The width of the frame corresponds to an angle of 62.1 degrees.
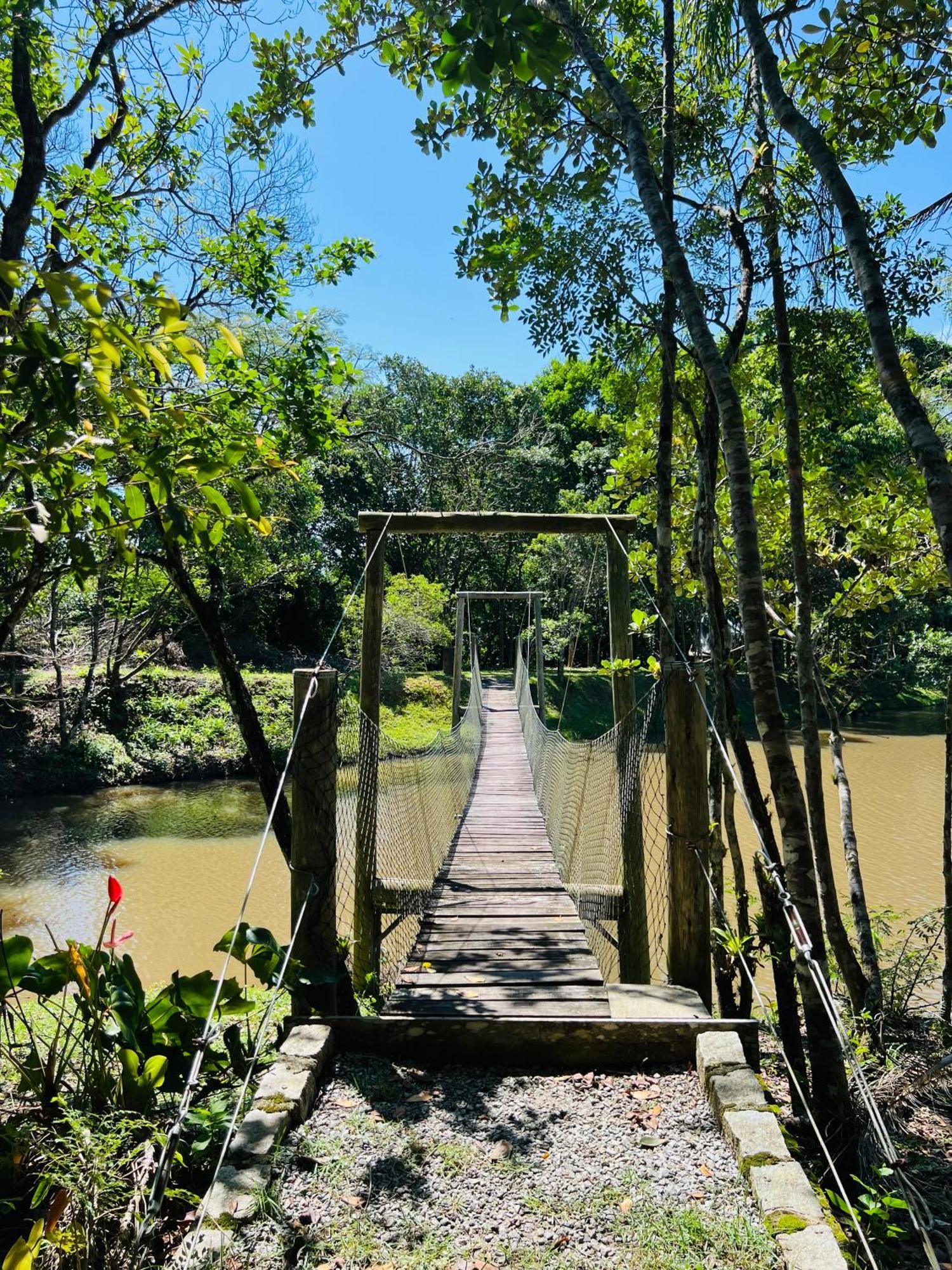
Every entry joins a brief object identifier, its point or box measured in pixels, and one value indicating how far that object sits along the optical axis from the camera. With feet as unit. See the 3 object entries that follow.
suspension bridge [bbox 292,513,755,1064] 6.08
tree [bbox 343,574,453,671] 48.34
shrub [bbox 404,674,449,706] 49.57
